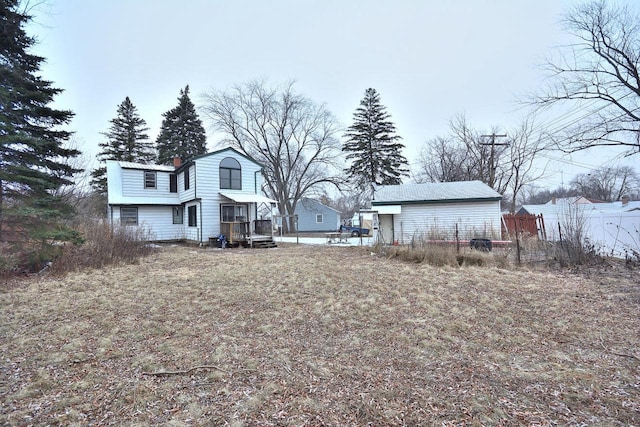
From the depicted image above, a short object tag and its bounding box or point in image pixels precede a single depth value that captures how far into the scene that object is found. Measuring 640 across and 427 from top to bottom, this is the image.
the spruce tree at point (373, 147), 33.28
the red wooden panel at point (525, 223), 15.34
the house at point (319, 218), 40.25
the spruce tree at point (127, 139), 32.47
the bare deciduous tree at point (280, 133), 30.36
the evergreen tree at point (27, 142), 7.79
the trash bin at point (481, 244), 10.89
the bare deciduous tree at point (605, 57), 12.70
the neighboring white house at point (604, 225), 9.11
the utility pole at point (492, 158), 26.33
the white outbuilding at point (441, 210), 15.61
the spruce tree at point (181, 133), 33.62
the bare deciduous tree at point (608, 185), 43.09
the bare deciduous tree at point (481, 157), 26.95
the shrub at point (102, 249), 8.56
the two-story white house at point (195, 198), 16.58
